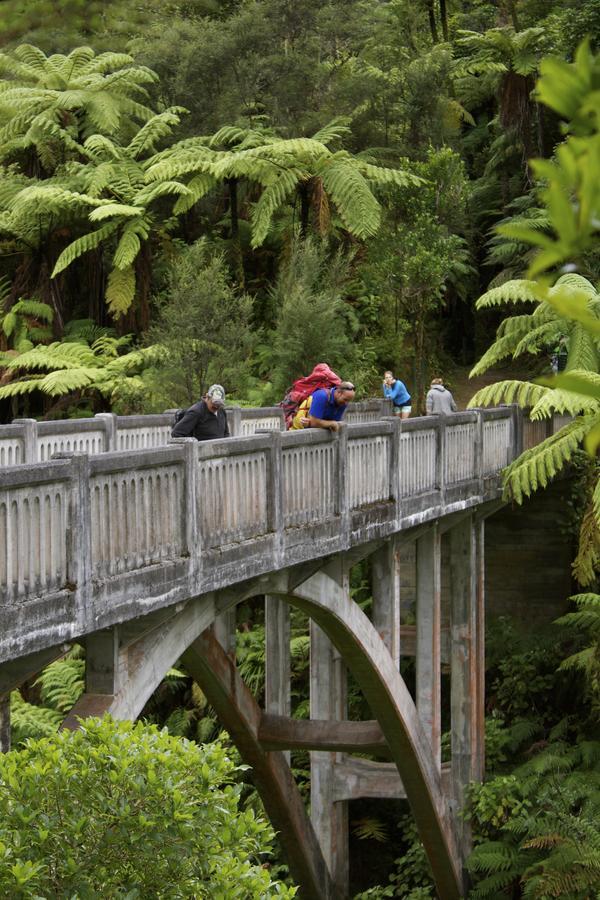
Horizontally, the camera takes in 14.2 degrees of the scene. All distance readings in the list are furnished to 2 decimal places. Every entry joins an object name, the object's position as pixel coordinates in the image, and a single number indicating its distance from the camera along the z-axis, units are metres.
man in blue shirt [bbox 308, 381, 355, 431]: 18.89
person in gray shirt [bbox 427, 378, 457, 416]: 30.10
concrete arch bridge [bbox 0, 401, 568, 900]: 11.47
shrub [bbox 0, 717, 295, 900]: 8.65
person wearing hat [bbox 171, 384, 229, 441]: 17.62
